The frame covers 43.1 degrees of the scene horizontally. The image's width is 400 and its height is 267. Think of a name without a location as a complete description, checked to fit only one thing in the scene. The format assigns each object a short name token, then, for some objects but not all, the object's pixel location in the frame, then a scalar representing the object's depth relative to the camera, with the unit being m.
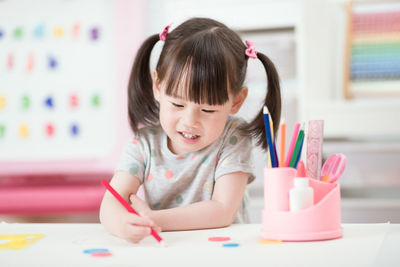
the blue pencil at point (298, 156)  0.69
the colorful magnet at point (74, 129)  2.50
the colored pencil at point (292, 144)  0.69
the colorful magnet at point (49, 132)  2.52
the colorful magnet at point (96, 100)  2.47
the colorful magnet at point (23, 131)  2.52
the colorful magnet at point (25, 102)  2.52
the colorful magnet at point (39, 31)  2.53
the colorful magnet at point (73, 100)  2.49
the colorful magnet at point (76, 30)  2.50
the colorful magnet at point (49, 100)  2.51
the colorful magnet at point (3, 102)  2.53
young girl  0.85
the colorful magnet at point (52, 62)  2.50
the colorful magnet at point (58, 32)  2.52
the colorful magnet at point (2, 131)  2.53
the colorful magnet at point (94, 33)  2.48
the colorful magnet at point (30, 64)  2.52
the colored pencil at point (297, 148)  0.68
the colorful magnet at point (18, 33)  2.54
